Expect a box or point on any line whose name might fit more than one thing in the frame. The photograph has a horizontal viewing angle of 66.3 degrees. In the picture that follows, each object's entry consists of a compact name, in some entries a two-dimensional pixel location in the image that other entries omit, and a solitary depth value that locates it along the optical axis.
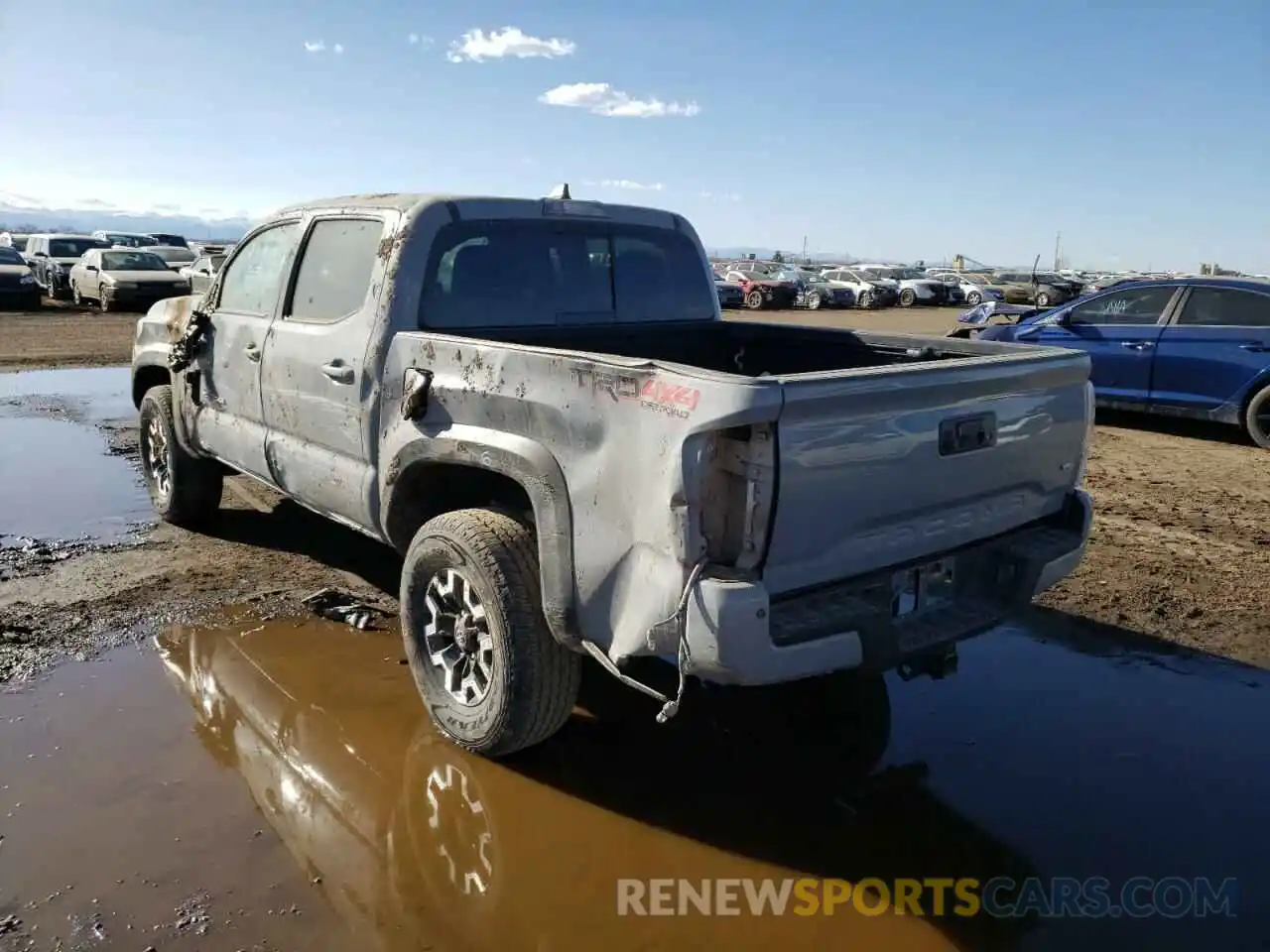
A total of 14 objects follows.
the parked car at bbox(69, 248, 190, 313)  21.88
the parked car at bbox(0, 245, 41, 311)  21.77
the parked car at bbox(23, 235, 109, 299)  25.53
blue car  9.38
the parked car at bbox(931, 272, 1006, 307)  38.65
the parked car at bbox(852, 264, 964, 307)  37.41
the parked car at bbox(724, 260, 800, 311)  32.72
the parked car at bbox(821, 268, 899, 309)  35.88
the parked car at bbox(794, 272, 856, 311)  34.47
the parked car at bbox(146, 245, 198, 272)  27.45
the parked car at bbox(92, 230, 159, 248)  29.81
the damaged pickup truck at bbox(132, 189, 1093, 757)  2.71
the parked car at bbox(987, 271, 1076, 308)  33.84
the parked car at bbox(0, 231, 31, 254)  36.62
